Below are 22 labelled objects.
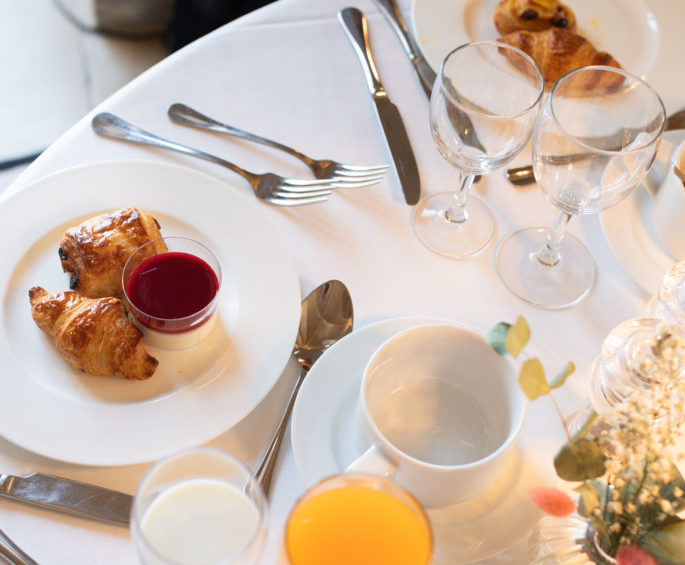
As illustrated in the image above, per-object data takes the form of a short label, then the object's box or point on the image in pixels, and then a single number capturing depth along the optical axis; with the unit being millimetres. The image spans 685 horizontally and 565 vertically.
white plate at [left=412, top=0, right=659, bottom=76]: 1424
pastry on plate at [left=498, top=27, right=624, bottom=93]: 1428
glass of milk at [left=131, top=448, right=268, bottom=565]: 734
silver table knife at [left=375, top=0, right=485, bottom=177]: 1427
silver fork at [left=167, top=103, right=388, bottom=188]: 1281
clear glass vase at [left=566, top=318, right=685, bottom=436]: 918
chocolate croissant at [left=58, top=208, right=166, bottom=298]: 1069
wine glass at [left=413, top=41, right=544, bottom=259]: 1067
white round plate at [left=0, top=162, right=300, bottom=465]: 955
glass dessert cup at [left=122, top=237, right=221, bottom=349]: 1036
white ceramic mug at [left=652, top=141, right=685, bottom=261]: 1150
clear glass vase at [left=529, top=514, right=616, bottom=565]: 869
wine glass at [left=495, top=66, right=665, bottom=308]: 1000
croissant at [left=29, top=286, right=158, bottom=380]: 984
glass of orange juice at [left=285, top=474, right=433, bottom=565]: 734
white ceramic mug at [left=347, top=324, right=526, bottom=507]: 857
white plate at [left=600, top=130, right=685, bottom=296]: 1188
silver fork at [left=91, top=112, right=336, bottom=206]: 1252
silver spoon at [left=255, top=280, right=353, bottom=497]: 1060
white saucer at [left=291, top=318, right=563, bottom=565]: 873
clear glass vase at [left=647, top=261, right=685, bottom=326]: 1047
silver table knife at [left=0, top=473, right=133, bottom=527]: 910
